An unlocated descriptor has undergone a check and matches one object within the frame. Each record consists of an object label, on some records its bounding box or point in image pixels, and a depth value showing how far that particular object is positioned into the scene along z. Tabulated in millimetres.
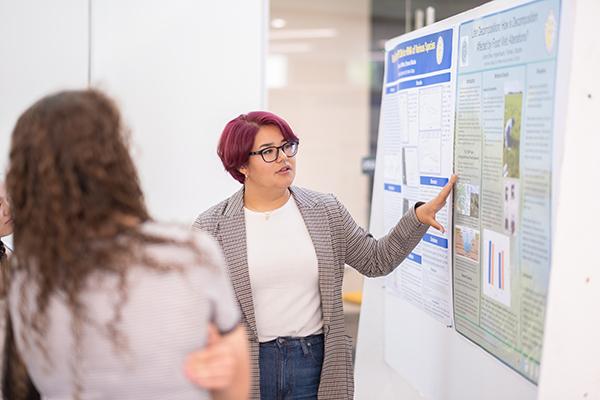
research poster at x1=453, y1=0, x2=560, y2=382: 2143
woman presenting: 2654
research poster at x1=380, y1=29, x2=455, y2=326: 2762
